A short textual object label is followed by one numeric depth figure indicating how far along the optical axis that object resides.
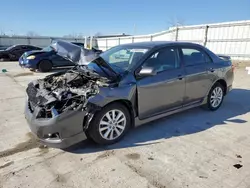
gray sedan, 2.83
